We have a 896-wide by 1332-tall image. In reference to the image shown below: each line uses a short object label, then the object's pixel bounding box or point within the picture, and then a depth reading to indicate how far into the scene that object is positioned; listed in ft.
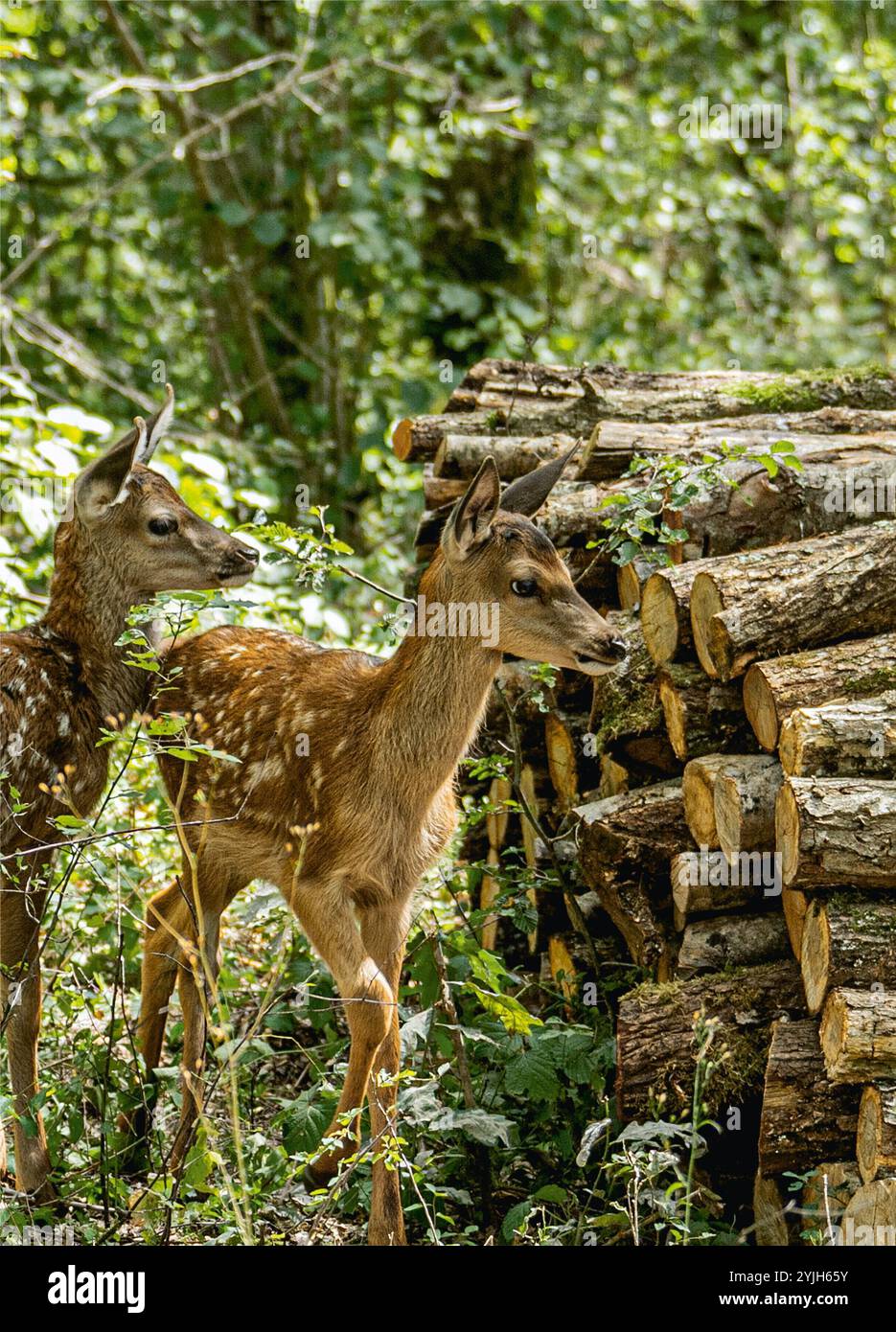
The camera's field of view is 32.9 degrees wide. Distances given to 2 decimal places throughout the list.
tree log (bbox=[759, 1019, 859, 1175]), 14.30
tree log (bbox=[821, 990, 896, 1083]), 13.73
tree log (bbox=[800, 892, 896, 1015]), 14.28
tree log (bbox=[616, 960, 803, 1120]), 15.46
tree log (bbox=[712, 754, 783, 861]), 15.92
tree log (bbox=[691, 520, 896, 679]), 16.75
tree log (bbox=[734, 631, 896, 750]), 16.12
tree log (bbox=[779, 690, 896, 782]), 15.23
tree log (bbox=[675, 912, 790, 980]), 16.51
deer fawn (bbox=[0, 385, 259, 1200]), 17.44
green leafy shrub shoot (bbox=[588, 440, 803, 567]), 17.49
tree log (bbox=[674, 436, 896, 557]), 19.26
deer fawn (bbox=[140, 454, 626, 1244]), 17.63
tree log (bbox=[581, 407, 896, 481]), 21.18
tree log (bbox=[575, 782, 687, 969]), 17.37
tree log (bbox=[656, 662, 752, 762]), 17.19
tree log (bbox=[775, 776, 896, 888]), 14.51
